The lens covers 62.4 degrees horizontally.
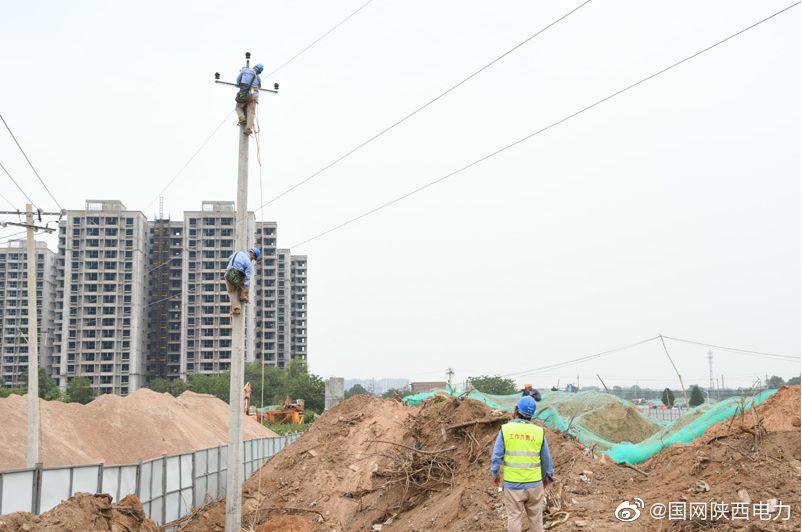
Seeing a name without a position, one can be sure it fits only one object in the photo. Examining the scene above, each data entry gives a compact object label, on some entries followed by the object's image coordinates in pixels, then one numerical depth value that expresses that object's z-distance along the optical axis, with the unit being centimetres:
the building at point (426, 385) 5814
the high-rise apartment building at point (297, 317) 10988
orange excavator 4666
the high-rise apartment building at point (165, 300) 9231
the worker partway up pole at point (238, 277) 1177
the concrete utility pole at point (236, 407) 1164
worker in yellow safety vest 782
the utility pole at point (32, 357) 1862
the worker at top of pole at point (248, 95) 1293
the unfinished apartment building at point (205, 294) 8862
